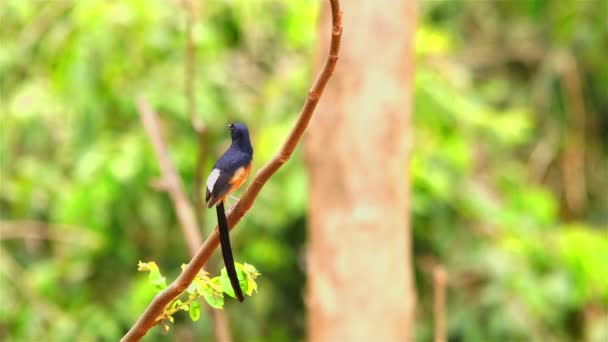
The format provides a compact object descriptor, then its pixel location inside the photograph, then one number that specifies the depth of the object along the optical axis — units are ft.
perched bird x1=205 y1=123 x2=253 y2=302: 37.41
